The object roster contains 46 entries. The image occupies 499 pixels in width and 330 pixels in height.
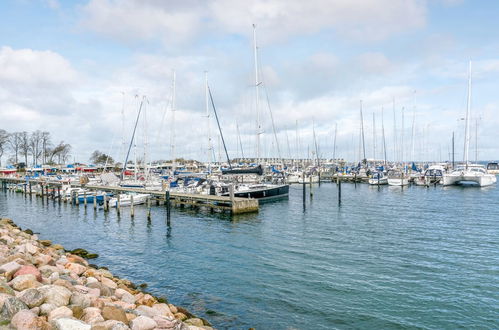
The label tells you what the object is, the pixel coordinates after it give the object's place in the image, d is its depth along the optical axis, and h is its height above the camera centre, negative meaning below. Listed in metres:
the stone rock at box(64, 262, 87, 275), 12.58 -3.69
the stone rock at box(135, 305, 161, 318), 9.22 -4.02
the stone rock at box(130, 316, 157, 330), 7.82 -3.60
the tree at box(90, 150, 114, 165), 126.76 +3.66
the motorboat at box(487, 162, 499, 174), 125.45 -3.00
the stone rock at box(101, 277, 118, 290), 11.94 -4.07
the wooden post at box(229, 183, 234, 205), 32.49 -2.98
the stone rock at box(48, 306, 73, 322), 7.31 -3.12
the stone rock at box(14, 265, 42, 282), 9.49 -2.86
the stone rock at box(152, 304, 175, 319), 10.02 -4.27
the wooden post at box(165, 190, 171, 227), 28.80 -3.70
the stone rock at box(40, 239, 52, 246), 19.06 -4.14
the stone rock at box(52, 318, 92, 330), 6.83 -3.13
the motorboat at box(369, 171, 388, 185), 68.89 -3.74
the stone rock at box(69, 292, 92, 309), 8.35 -3.24
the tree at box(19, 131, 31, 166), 102.50 +7.42
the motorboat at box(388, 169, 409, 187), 65.38 -3.65
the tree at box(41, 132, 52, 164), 105.06 +7.87
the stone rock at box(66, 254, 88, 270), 14.81 -4.02
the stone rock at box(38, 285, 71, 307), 7.96 -2.99
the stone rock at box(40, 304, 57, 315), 7.48 -3.07
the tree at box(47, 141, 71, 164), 112.38 +5.27
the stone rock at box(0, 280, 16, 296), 7.92 -2.78
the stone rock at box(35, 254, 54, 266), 12.25 -3.32
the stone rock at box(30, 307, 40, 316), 7.27 -3.02
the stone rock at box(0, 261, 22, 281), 9.50 -2.82
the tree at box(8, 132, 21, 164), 100.20 +7.99
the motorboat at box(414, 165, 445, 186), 66.88 -3.37
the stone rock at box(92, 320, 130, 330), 6.89 -3.26
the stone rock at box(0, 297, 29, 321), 6.93 -2.85
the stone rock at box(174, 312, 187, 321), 10.35 -4.54
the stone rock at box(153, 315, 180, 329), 8.36 -3.89
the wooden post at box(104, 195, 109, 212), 36.63 -4.03
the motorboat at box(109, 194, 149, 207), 40.44 -3.92
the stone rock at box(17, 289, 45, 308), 7.69 -2.90
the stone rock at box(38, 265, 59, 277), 10.88 -3.30
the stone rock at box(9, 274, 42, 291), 8.76 -2.93
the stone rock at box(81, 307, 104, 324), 7.55 -3.31
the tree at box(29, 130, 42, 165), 104.12 +7.76
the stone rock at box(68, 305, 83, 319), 7.74 -3.25
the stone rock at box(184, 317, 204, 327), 9.77 -4.47
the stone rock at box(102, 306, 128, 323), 7.88 -3.40
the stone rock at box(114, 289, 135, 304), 10.65 -4.07
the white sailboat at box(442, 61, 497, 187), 62.25 -3.07
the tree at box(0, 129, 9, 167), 91.60 +8.12
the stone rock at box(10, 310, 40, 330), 6.60 -2.93
